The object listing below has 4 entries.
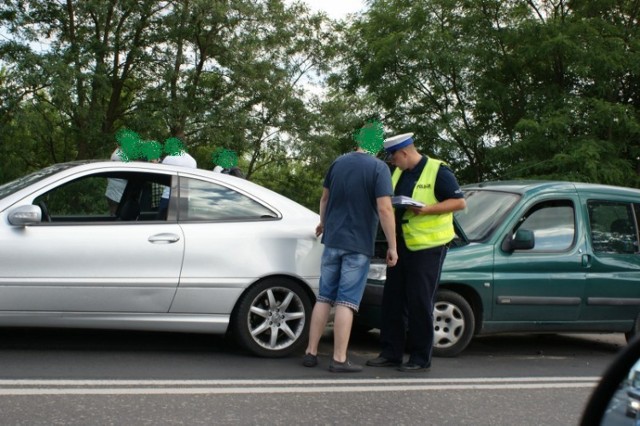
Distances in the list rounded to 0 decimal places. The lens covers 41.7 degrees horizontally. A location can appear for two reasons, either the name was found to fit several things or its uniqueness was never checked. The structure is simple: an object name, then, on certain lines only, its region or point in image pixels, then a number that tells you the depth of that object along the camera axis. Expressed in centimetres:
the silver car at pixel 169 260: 581
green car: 676
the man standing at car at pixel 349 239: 594
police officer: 609
